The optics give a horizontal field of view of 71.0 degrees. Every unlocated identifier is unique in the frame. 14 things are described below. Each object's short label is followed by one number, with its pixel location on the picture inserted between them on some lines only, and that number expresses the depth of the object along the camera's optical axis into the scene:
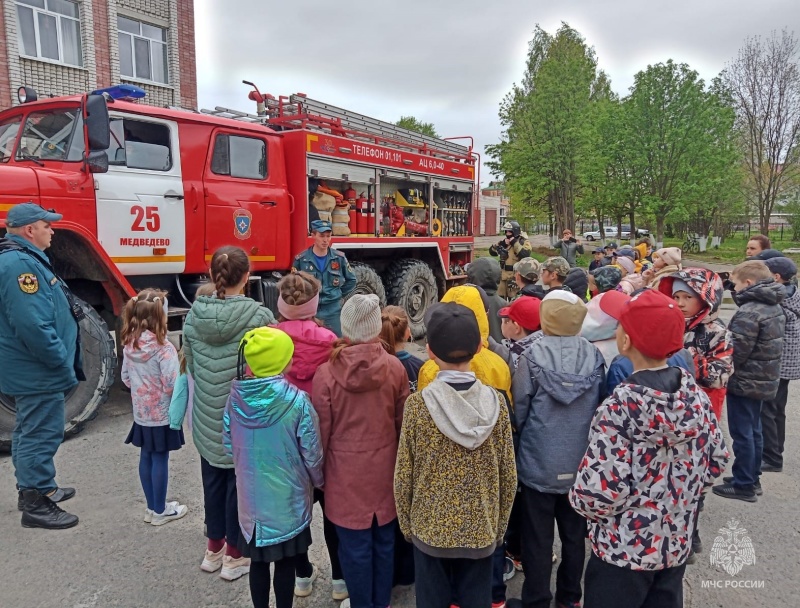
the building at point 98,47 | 12.80
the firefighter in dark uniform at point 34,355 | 3.20
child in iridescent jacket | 2.27
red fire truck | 4.63
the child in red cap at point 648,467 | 1.85
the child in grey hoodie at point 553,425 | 2.42
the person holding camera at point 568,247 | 10.68
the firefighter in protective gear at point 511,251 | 8.09
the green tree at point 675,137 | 20.72
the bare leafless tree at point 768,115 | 24.72
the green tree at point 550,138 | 23.69
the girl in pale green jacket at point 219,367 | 2.72
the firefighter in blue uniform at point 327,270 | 5.61
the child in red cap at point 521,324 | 3.01
